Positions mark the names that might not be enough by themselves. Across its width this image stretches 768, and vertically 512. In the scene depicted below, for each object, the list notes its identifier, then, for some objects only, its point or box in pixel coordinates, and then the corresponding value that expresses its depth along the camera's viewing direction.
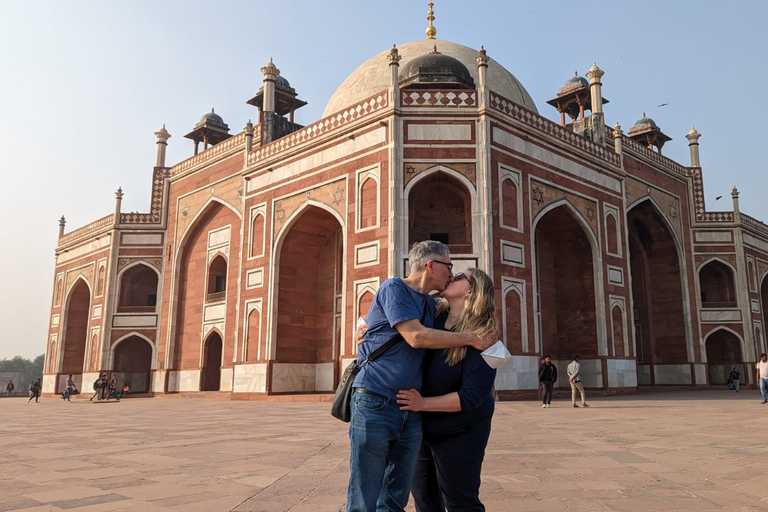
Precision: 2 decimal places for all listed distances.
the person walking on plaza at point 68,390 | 21.34
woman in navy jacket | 2.33
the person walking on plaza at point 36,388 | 23.33
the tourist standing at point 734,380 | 19.30
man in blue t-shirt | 2.25
